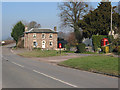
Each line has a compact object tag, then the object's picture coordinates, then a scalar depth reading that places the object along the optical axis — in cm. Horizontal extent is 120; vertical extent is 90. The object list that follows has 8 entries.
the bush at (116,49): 3412
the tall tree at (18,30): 8036
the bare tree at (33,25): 12132
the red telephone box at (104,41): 4122
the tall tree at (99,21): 4514
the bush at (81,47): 4071
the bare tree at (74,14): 5506
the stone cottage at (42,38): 6562
